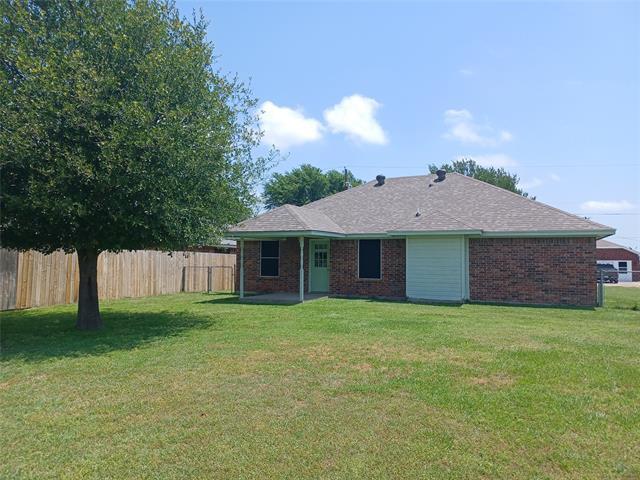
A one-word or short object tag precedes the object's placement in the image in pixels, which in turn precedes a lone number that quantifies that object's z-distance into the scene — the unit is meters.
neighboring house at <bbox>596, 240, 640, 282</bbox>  43.25
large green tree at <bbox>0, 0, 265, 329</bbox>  7.24
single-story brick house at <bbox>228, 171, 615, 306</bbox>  13.97
